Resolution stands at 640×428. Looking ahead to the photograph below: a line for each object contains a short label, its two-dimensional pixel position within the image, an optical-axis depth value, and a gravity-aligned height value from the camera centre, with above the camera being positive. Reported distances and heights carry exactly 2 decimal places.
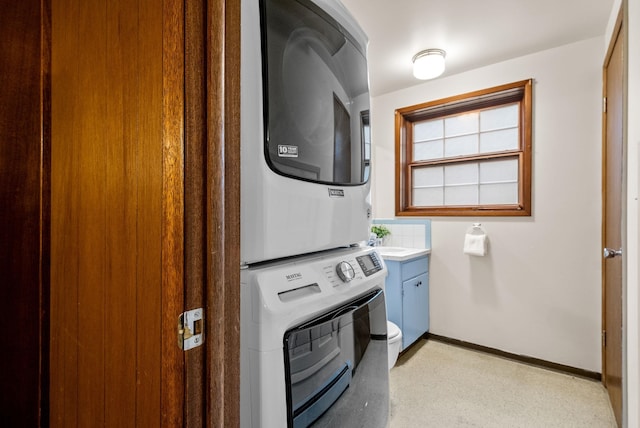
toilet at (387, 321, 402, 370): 1.69 -0.71
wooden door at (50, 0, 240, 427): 0.51 +0.01
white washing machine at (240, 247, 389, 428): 0.72 -0.35
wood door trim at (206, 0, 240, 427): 0.53 +0.01
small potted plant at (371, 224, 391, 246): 3.16 -0.18
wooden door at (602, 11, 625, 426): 1.62 -0.04
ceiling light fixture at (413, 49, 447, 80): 2.39 +1.17
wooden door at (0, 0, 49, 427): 0.84 +0.01
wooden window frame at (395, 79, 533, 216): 2.46 +0.60
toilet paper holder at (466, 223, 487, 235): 2.66 -0.14
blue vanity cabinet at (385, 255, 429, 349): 2.45 -0.67
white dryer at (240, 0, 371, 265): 0.75 +0.24
